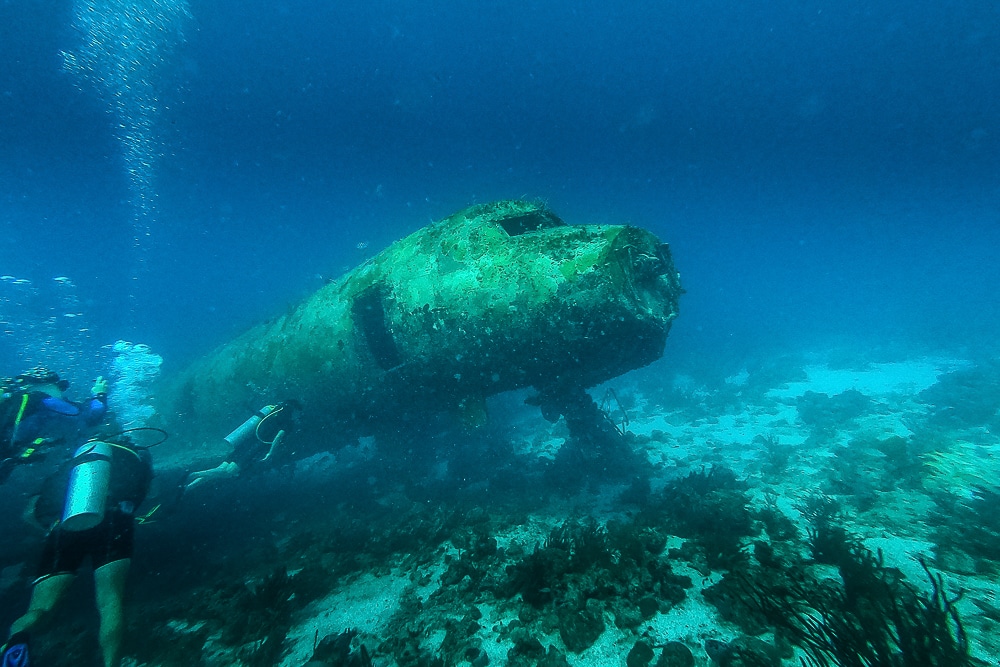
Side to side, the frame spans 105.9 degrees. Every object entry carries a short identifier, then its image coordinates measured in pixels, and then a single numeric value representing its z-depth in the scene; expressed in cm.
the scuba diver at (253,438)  777
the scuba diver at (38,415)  609
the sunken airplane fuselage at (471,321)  520
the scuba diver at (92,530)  386
